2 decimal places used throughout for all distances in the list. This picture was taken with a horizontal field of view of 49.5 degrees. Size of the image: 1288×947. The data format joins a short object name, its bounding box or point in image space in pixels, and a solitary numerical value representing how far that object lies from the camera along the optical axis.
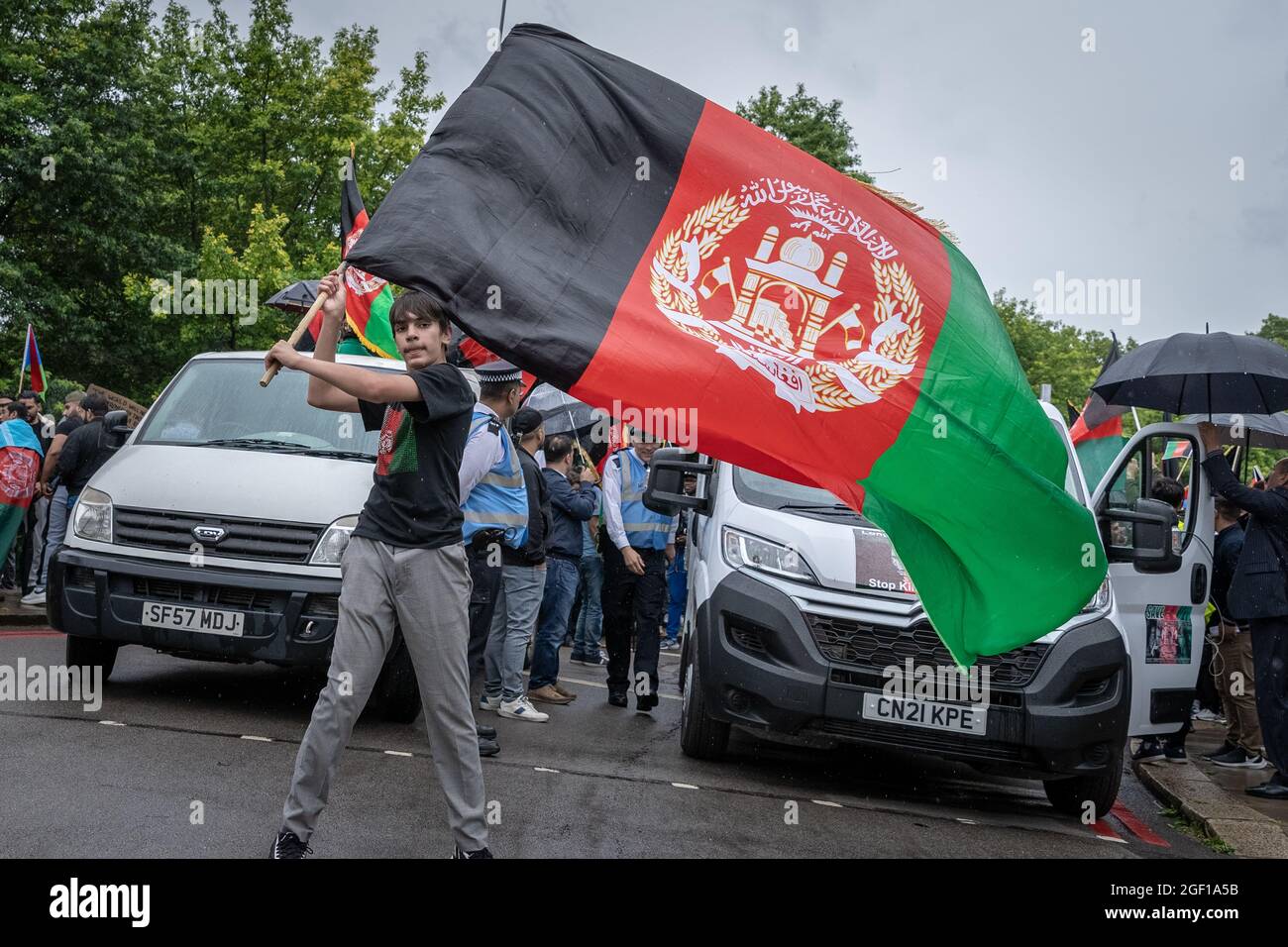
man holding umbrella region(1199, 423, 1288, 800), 8.52
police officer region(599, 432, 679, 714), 10.08
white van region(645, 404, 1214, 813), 7.13
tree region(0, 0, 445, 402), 30.75
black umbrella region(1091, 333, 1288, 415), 8.70
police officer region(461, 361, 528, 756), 8.02
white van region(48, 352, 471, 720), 7.58
